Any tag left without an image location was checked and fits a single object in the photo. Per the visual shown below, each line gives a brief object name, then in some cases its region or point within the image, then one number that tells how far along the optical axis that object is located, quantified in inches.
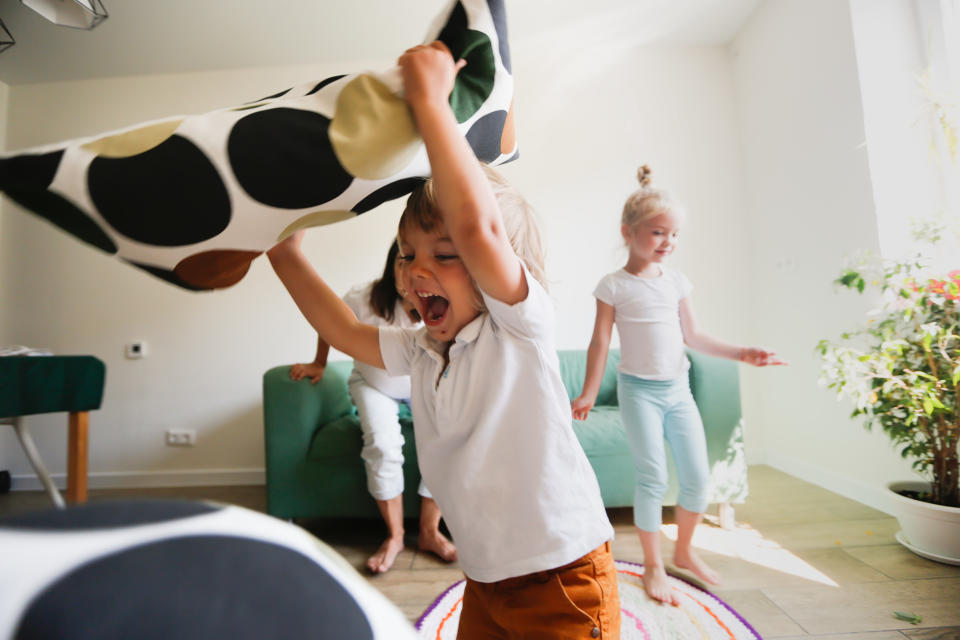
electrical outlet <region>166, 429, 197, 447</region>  119.6
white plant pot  62.0
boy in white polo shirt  27.2
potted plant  61.9
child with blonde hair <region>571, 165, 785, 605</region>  62.4
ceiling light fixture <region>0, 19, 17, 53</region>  106.6
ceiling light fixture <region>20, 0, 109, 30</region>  83.1
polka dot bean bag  7.0
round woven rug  50.9
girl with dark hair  71.7
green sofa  77.0
